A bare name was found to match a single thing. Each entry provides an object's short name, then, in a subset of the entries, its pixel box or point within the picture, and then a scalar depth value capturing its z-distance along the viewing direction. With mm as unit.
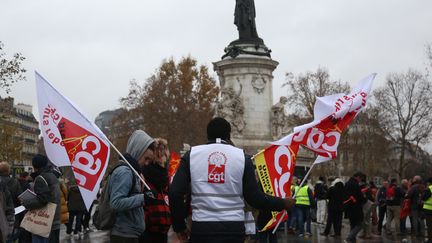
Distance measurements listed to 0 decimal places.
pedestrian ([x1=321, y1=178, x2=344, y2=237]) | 16844
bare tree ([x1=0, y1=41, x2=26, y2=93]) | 26219
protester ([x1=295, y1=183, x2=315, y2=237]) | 17406
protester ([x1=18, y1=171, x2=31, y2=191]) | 14230
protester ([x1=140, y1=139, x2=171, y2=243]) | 7141
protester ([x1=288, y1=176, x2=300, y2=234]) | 18500
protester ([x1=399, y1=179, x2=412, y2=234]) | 18141
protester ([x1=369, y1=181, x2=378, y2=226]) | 19672
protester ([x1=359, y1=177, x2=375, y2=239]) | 16688
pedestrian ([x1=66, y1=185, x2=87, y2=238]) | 17359
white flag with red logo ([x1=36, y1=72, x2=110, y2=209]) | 7246
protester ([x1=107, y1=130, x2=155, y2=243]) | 6262
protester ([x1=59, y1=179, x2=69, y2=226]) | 11582
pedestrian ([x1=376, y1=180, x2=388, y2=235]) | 19498
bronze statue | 35875
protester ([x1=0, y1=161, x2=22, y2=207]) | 10073
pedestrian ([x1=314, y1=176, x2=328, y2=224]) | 21109
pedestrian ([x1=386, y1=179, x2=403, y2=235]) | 18609
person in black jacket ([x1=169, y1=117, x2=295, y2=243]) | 5434
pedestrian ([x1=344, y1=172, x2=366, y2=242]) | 14880
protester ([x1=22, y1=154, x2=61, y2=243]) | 8312
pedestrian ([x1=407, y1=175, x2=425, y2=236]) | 17672
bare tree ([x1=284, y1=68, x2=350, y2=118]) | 54594
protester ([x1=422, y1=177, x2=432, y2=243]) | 14251
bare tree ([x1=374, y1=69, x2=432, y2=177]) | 51178
